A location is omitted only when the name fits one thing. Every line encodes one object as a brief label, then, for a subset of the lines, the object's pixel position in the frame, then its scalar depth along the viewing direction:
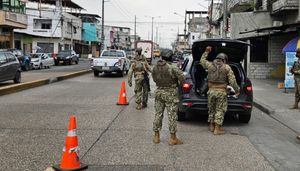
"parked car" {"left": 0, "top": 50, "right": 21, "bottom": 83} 17.44
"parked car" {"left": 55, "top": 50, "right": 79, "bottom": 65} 45.89
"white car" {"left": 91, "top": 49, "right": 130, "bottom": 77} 25.03
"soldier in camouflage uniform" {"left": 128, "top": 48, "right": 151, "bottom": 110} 11.78
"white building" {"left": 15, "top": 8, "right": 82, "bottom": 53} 65.62
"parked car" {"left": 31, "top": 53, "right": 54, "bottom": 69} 35.72
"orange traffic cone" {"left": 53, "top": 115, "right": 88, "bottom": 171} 5.61
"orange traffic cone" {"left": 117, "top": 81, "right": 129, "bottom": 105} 12.70
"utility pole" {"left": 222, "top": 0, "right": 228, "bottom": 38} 24.28
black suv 9.26
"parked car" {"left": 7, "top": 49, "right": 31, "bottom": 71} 31.39
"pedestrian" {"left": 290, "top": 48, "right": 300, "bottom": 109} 11.56
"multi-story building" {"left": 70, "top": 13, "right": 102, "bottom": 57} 85.88
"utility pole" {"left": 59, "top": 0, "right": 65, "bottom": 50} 64.75
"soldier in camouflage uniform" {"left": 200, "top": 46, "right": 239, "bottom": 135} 8.37
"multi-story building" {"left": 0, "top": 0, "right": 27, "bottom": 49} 39.10
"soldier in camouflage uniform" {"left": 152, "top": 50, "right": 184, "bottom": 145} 7.34
